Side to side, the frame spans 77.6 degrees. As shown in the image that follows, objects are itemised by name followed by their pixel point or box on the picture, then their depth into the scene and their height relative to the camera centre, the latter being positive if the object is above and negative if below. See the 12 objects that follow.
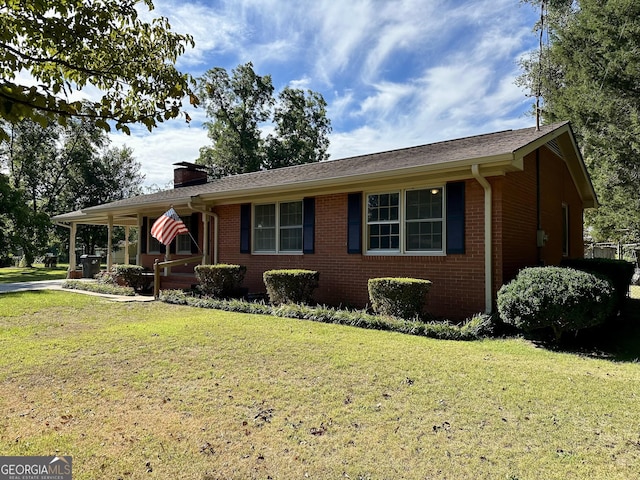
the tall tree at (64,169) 30.27 +6.52
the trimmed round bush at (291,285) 9.39 -0.77
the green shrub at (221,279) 10.88 -0.73
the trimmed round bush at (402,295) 7.55 -0.80
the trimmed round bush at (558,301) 5.75 -0.69
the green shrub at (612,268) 8.79 -0.29
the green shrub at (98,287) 12.62 -1.22
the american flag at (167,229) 11.77 +0.70
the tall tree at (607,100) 15.10 +6.34
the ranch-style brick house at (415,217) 7.75 +0.91
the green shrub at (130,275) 13.13 -0.80
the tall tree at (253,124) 33.75 +11.34
